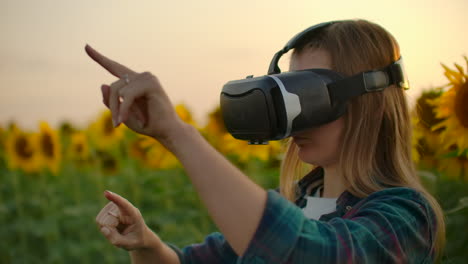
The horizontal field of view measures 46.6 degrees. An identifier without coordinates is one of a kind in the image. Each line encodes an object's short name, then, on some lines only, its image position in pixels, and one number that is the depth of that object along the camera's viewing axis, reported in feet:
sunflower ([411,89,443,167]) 6.47
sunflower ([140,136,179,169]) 8.80
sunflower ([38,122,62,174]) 10.88
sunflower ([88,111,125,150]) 11.05
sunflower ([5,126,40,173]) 11.07
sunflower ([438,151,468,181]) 6.51
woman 2.40
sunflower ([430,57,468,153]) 5.60
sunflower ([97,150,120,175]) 11.34
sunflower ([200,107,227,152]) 8.91
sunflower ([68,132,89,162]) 11.60
